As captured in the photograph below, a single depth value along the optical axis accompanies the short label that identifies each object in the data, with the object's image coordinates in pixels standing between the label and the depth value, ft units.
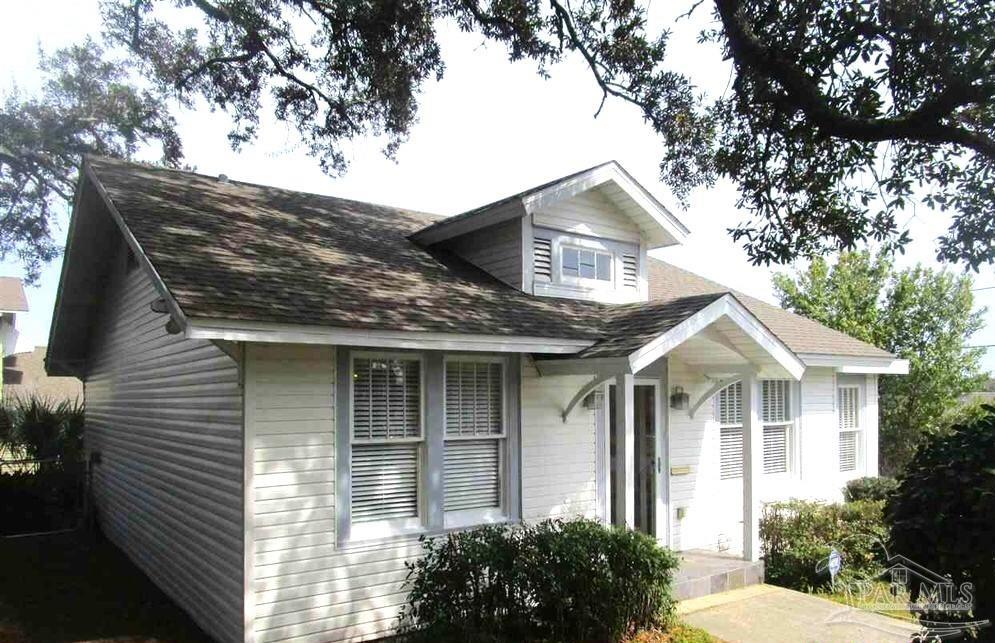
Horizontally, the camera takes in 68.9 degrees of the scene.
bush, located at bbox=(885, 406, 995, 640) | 15.56
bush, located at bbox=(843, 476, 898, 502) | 45.47
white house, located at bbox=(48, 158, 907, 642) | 22.72
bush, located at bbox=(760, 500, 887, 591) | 32.71
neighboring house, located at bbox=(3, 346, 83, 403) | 110.01
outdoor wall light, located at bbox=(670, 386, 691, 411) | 36.24
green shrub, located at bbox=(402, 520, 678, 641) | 21.53
